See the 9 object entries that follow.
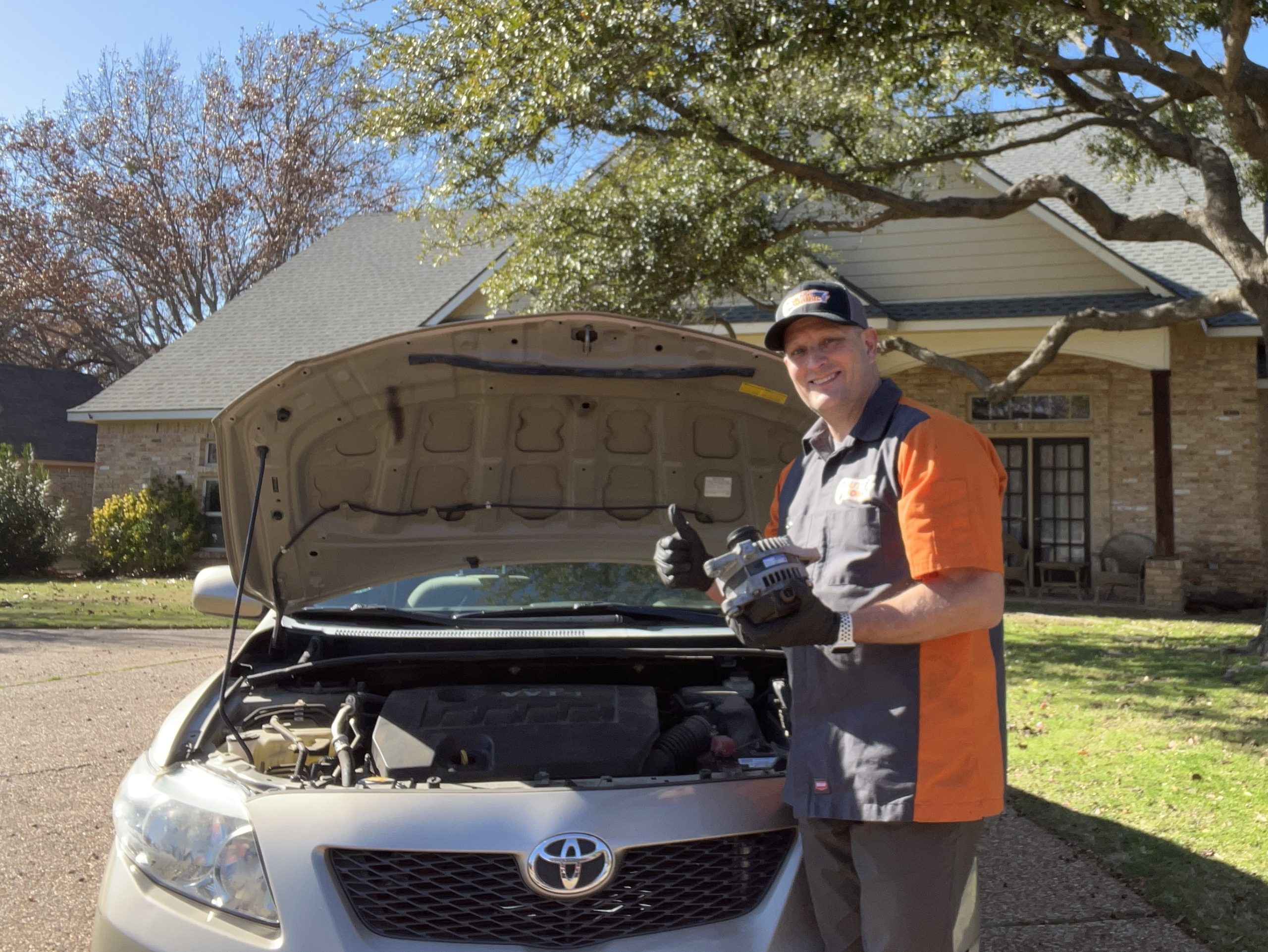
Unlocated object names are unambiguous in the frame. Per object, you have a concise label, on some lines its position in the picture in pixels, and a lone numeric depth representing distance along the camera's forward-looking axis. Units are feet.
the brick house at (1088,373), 47.55
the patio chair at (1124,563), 48.44
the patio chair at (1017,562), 47.03
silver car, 8.08
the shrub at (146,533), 65.87
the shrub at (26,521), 63.31
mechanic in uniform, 7.37
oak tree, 27.50
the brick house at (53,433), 90.02
